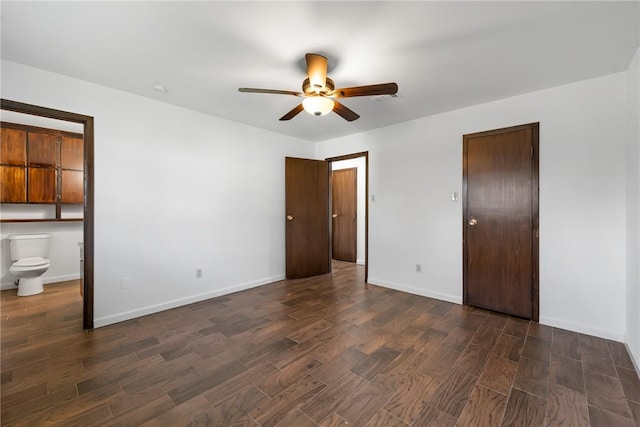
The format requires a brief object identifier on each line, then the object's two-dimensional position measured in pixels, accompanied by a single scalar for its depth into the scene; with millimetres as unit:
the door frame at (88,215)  2658
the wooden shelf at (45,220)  3738
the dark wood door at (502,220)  2885
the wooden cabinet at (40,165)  3736
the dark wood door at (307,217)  4520
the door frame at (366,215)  4312
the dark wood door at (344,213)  6043
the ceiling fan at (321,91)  2020
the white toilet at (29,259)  3506
